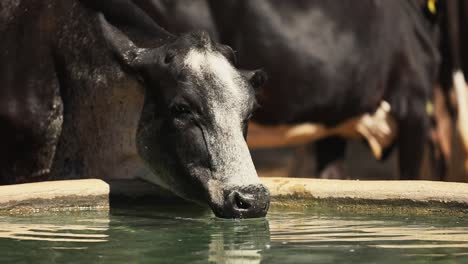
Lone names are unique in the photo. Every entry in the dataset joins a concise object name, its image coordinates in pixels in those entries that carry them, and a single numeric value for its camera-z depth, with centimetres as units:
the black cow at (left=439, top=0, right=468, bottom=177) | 1808
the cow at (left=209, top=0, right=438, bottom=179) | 1530
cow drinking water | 1077
